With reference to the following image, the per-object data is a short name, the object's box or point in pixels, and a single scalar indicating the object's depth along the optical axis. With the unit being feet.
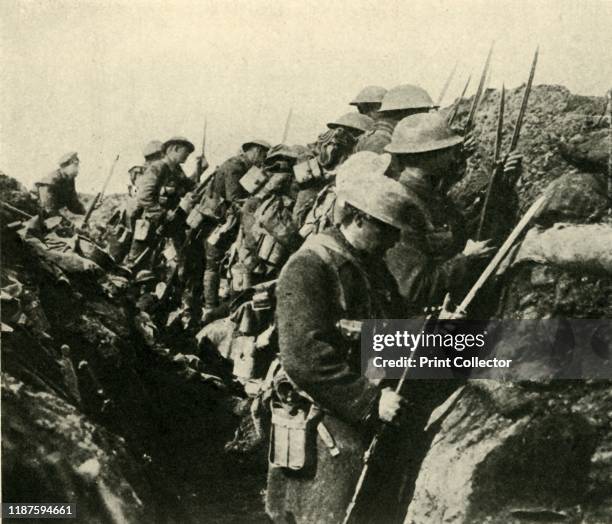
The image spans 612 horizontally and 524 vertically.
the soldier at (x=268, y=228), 16.30
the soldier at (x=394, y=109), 14.84
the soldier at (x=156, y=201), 20.27
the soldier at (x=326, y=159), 15.38
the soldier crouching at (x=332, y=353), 12.84
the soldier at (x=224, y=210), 18.40
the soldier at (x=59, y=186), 15.64
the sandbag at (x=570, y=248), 14.15
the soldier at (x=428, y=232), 13.74
